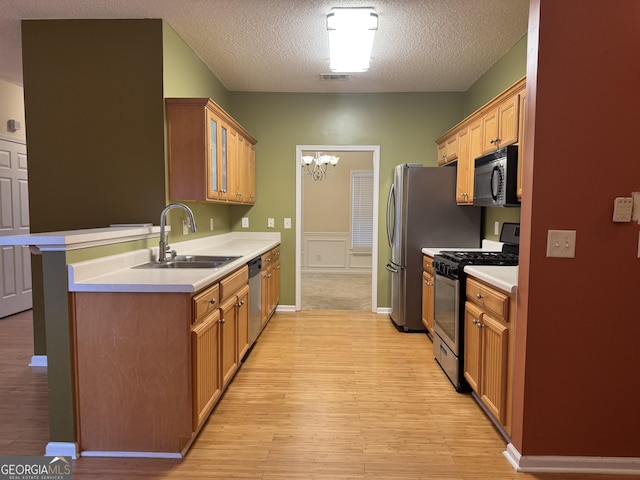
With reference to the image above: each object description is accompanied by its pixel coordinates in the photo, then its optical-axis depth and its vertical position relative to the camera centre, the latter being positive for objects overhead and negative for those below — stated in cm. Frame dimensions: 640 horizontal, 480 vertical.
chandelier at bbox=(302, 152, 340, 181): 631 +89
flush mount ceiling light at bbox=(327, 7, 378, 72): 289 +137
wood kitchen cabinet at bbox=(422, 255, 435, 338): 375 -72
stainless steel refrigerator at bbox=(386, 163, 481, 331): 407 -4
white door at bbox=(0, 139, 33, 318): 467 -14
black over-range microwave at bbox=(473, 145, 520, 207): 274 +28
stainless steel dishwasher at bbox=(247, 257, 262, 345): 339 -73
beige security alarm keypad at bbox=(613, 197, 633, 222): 186 +5
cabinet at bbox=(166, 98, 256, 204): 307 +51
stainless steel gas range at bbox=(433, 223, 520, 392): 279 -57
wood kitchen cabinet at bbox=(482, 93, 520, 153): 275 +69
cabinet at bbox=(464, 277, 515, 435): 215 -75
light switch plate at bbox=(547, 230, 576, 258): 189 -11
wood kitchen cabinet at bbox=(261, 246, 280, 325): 404 -72
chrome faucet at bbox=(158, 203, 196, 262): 276 -16
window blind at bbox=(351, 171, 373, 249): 800 +17
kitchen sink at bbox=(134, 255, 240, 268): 276 -34
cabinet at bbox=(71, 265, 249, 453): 200 -77
